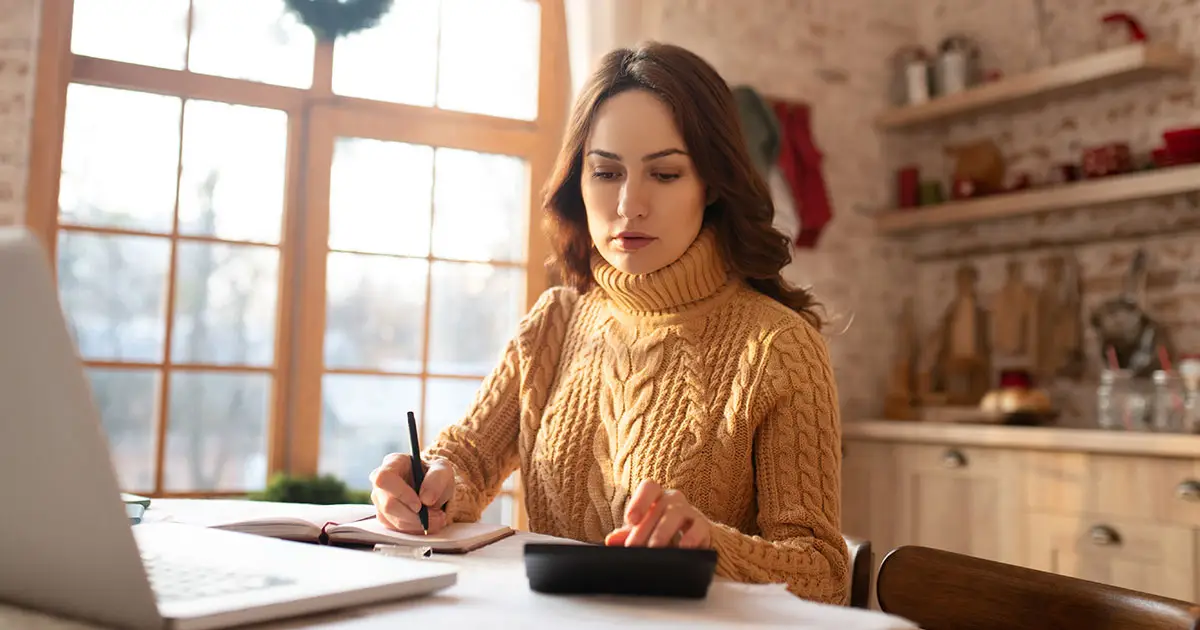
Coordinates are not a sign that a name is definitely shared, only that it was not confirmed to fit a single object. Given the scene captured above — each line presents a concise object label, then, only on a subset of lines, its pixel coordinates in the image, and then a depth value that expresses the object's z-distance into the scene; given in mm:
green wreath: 3297
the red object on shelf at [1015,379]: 3572
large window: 3307
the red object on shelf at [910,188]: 4293
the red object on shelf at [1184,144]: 3213
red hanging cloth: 4012
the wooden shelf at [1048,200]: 3242
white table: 706
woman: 1355
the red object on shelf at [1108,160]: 3457
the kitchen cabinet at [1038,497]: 2684
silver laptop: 599
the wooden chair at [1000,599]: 954
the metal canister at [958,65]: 4082
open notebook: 1173
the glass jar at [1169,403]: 2990
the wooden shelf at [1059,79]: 3332
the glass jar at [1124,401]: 3084
